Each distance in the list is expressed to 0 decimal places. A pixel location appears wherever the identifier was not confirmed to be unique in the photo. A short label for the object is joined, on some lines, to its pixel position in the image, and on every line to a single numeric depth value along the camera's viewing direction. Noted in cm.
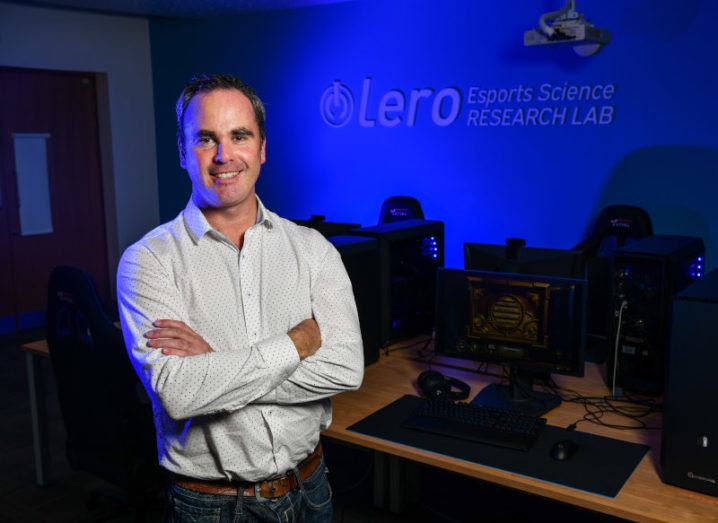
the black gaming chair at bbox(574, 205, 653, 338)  441
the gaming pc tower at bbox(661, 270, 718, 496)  179
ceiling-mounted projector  446
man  160
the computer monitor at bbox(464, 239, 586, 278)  274
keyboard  217
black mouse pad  193
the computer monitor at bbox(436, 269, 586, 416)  239
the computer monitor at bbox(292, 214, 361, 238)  353
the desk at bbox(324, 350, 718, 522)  180
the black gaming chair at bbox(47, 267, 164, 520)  261
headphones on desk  255
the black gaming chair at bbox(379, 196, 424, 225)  525
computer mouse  205
